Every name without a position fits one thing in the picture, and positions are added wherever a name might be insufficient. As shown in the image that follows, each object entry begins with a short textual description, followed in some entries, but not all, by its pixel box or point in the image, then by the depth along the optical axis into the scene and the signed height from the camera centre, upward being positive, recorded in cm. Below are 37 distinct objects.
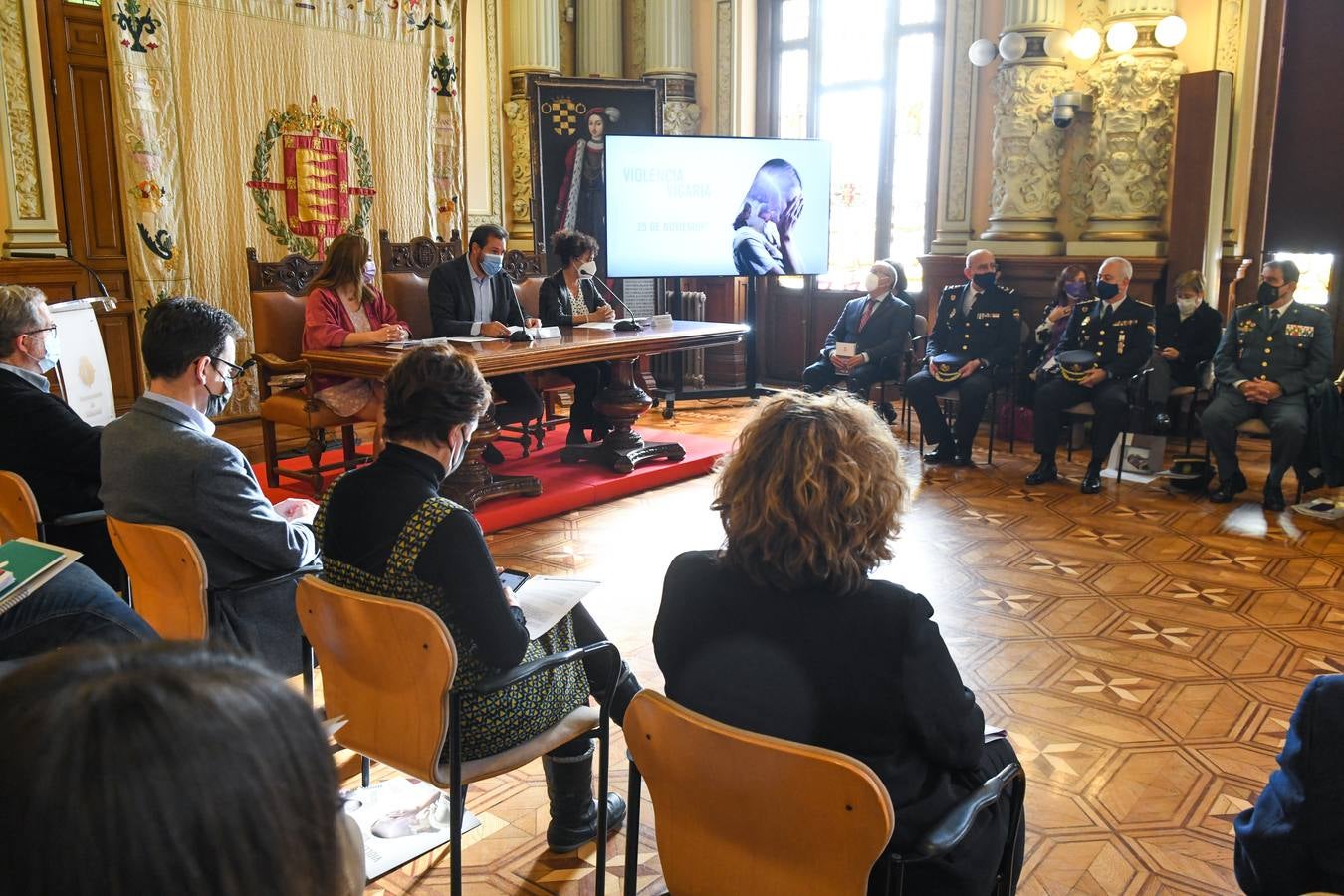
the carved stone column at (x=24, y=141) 620 +55
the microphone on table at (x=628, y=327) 575 -48
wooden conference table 466 -58
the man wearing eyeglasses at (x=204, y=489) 243 -57
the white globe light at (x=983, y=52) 684 +116
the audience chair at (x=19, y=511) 269 -69
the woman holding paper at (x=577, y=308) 592 -40
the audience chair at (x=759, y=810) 135 -76
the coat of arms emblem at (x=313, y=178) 695 +38
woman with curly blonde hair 154 -58
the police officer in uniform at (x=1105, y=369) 554 -69
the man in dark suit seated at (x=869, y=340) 655 -64
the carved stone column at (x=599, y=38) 859 +158
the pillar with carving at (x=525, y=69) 823 +128
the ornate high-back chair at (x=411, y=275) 609 -22
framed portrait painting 801 +72
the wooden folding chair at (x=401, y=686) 184 -81
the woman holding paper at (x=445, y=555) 193 -58
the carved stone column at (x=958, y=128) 722 +72
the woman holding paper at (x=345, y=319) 493 -38
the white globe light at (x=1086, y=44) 636 +113
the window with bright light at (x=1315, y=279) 665 -27
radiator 836 -102
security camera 646 +77
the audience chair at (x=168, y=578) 225 -74
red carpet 494 -123
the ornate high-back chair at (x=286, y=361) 514 -62
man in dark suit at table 546 -34
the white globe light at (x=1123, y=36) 623 +115
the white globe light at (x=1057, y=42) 653 +117
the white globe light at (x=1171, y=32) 612 +115
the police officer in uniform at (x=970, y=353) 603 -67
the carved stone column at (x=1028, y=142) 659 +58
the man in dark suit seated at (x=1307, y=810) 142 -77
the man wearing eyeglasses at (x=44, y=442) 301 -57
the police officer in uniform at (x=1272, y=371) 509 -65
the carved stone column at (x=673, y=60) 840 +138
